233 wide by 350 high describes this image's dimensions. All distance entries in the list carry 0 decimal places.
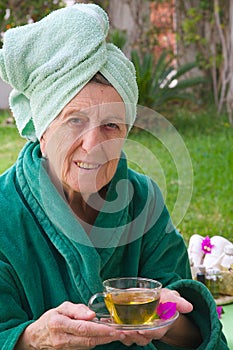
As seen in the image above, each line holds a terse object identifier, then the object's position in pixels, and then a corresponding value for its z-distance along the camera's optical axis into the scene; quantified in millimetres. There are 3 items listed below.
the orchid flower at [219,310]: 2629
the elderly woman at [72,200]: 1617
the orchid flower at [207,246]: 3125
